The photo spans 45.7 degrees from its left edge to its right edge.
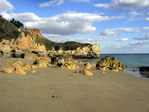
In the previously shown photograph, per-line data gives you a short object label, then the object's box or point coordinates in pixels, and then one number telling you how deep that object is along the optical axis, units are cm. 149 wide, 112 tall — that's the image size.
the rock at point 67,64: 2394
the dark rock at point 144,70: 2761
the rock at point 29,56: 4365
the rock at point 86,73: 1724
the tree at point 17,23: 10262
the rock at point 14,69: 1480
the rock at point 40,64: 2248
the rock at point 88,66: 2934
